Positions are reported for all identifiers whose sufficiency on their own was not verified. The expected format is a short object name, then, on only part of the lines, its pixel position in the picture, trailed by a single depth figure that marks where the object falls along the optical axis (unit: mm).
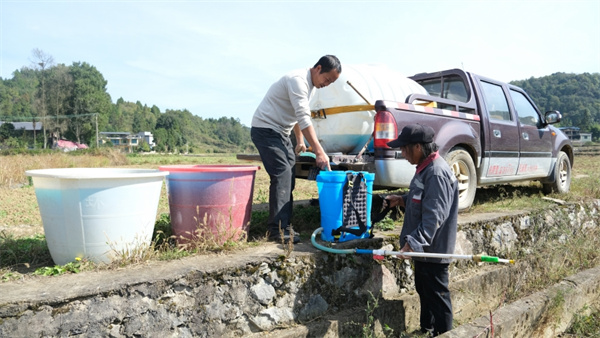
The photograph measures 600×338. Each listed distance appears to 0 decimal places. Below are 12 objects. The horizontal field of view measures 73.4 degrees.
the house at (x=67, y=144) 58250
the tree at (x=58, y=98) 58656
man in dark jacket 2975
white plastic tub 2674
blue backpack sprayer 3389
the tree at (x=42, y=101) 57272
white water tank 4547
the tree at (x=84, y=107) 60562
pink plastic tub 3238
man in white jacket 3486
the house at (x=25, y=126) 68062
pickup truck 4180
